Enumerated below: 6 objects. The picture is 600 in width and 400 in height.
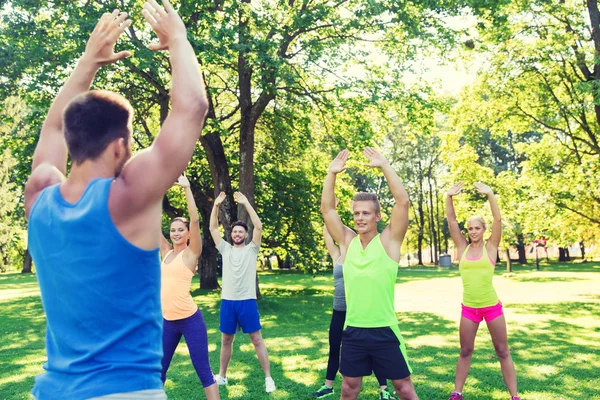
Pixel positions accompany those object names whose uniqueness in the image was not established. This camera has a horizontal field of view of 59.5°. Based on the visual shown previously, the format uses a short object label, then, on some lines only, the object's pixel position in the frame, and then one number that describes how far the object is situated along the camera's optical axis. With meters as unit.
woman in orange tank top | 5.79
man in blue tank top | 1.82
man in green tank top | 4.67
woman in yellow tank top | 6.48
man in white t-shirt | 7.57
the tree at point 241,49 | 12.59
